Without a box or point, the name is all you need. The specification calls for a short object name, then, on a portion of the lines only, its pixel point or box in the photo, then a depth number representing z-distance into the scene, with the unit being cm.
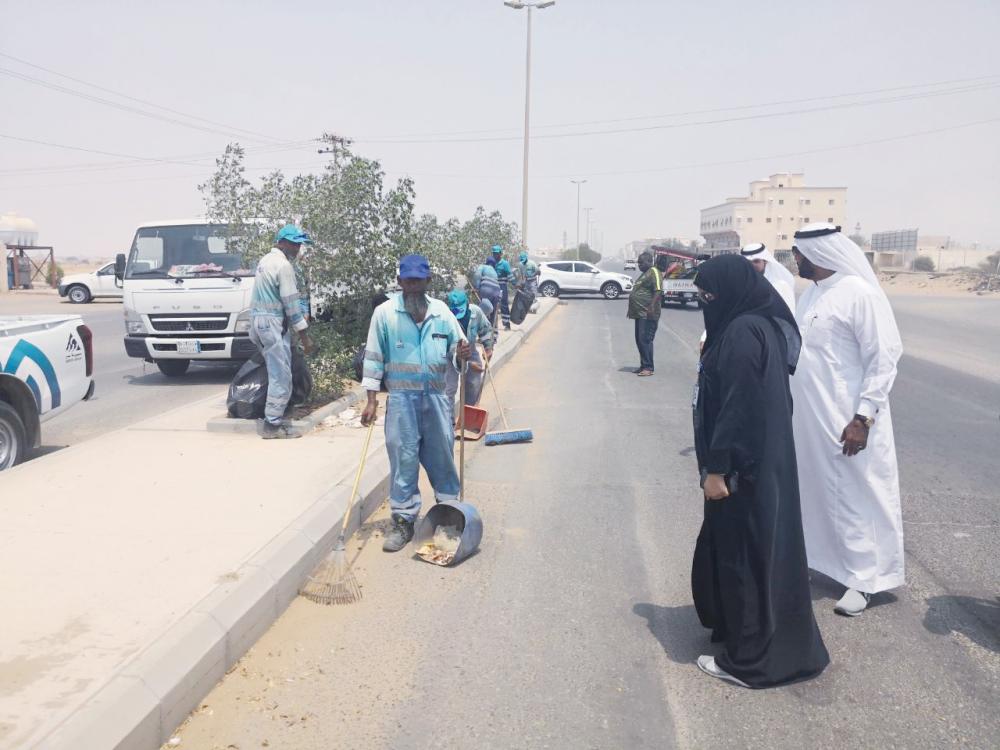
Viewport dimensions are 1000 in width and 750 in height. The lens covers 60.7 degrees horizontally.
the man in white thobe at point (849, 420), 443
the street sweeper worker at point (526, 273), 2139
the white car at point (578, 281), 3741
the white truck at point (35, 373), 694
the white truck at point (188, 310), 1120
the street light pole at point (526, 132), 3166
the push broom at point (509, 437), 841
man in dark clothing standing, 1250
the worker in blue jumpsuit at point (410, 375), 534
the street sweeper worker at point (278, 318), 757
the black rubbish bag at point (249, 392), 819
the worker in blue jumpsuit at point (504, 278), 1650
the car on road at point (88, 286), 3209
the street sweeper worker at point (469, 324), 811
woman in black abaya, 362
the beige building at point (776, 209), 8081
